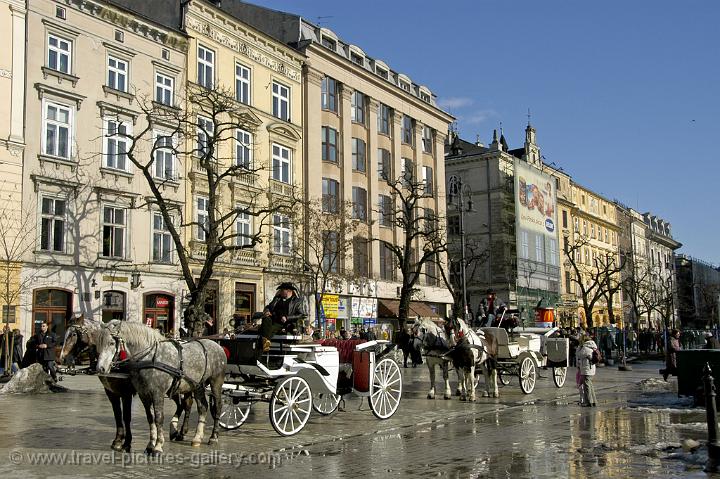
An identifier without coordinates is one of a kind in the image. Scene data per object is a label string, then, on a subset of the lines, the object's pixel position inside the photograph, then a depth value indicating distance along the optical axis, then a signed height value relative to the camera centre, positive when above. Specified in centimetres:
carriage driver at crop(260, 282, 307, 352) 1183 +8
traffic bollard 937 -153
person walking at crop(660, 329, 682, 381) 2159 -122
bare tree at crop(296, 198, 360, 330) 3781 +381
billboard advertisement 6189 +967
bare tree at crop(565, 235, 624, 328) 7581 +519
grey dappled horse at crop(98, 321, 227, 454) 998 -61
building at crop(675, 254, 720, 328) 11373 +355
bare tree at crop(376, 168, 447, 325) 3703 +574
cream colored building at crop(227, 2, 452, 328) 4294 +1106
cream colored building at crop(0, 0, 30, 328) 2688 +636
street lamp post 3122 +264
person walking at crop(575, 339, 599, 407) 1700 -130
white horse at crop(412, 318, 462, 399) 1812 -58
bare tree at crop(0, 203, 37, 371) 2641 +248
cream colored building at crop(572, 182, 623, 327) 7638 +836
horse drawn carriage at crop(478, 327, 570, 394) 1948 -111
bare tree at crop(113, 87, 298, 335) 2703 +633
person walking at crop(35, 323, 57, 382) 2141 -77
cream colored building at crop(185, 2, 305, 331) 3528 +921
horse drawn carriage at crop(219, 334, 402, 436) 1159 -97
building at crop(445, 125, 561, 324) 6241 +762
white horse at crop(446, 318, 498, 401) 1767 -90
